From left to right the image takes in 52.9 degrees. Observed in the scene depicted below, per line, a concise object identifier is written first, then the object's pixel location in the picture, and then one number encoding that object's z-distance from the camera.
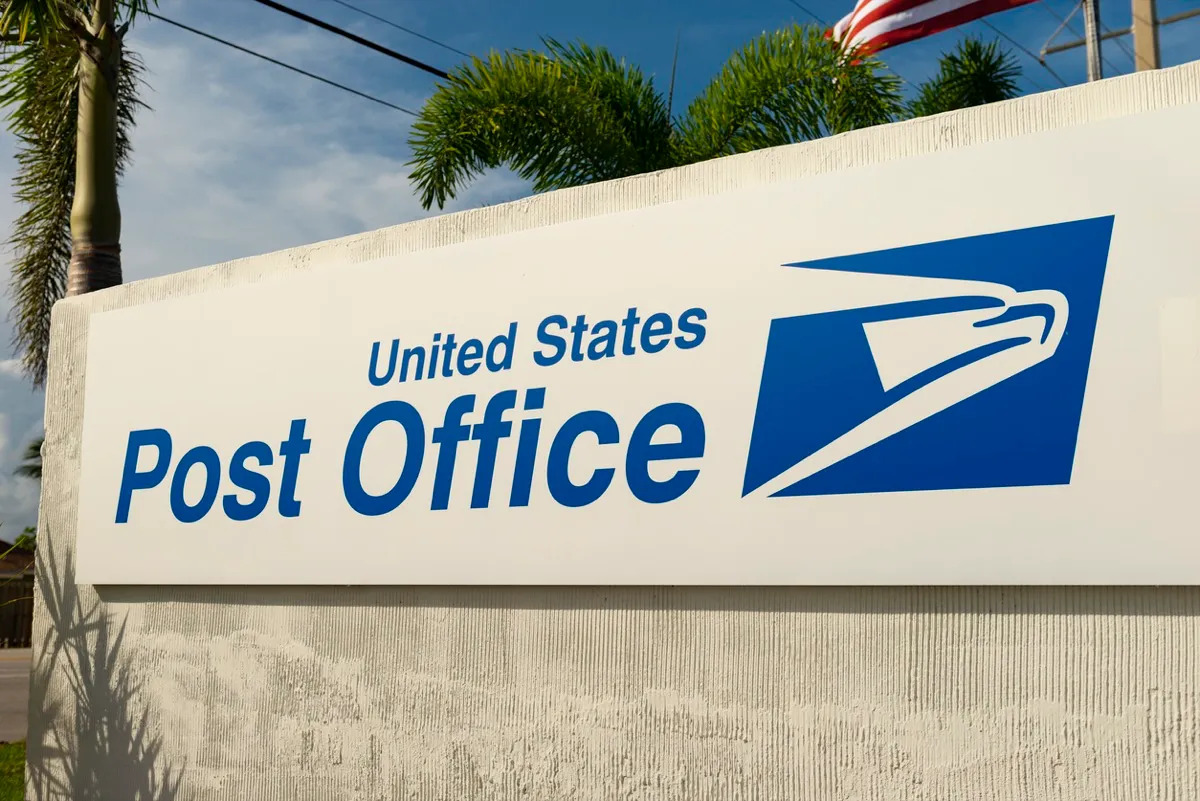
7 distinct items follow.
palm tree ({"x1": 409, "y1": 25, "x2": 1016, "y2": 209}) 8.52
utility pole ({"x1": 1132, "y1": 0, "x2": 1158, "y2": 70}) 11.38
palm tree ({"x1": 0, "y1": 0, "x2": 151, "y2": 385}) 8.72
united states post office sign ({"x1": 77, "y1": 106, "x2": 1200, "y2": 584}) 3.70
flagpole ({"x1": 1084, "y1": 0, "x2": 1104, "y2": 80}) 12.66
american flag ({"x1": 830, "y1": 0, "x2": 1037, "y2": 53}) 10.09
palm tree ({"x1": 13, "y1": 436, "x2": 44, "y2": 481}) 24.58
